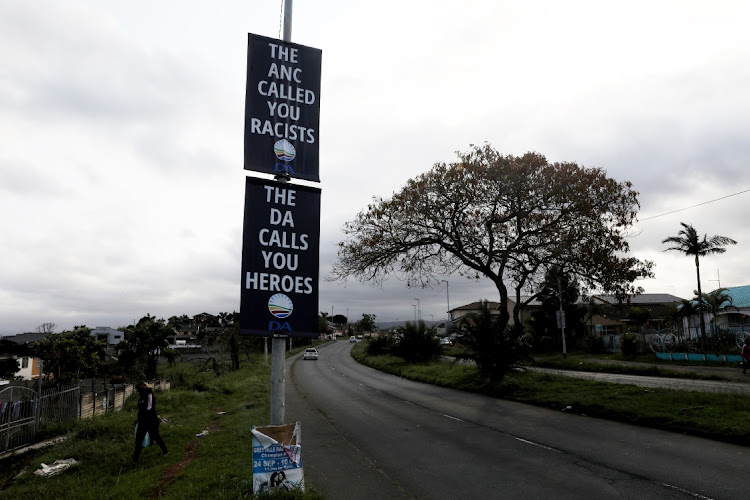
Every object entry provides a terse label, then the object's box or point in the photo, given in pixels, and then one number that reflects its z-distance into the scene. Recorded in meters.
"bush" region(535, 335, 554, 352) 44.74
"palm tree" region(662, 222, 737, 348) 30.44
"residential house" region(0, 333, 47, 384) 48.78
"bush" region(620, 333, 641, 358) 32.59
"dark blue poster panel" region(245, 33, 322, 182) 6.70
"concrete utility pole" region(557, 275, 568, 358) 34.28
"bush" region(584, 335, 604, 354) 39.58
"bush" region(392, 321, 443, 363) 36.47
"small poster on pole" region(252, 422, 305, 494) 6.09
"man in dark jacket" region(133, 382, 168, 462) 10.45
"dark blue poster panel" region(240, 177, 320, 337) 6.37
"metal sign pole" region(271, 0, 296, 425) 6.31
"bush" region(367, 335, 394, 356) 49.94
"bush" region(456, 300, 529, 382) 20.38
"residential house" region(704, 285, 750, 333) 40.28
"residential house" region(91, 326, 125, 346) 91.51
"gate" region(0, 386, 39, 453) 13.09
